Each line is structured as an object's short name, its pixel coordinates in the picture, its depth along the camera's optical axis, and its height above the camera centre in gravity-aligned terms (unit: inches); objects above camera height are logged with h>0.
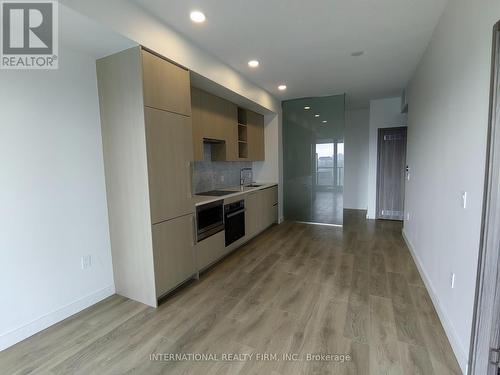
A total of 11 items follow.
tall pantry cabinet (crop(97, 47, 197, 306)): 88.4 +1.2
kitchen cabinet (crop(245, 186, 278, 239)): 164.7 -32.5
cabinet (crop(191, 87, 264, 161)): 134.0 +24.1
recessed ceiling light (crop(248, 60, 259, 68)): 129.6 +55.3
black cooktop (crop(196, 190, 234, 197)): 142.5 -15.9
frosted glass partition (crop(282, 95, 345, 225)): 201.8 +6.5
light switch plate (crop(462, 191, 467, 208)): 64.9 -10.1
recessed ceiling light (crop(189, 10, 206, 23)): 87.0 +54.9
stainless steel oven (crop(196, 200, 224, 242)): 117.0 -26.4
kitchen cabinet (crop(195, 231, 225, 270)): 117.9 -42.0
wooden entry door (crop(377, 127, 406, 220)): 208.2 -7.2
